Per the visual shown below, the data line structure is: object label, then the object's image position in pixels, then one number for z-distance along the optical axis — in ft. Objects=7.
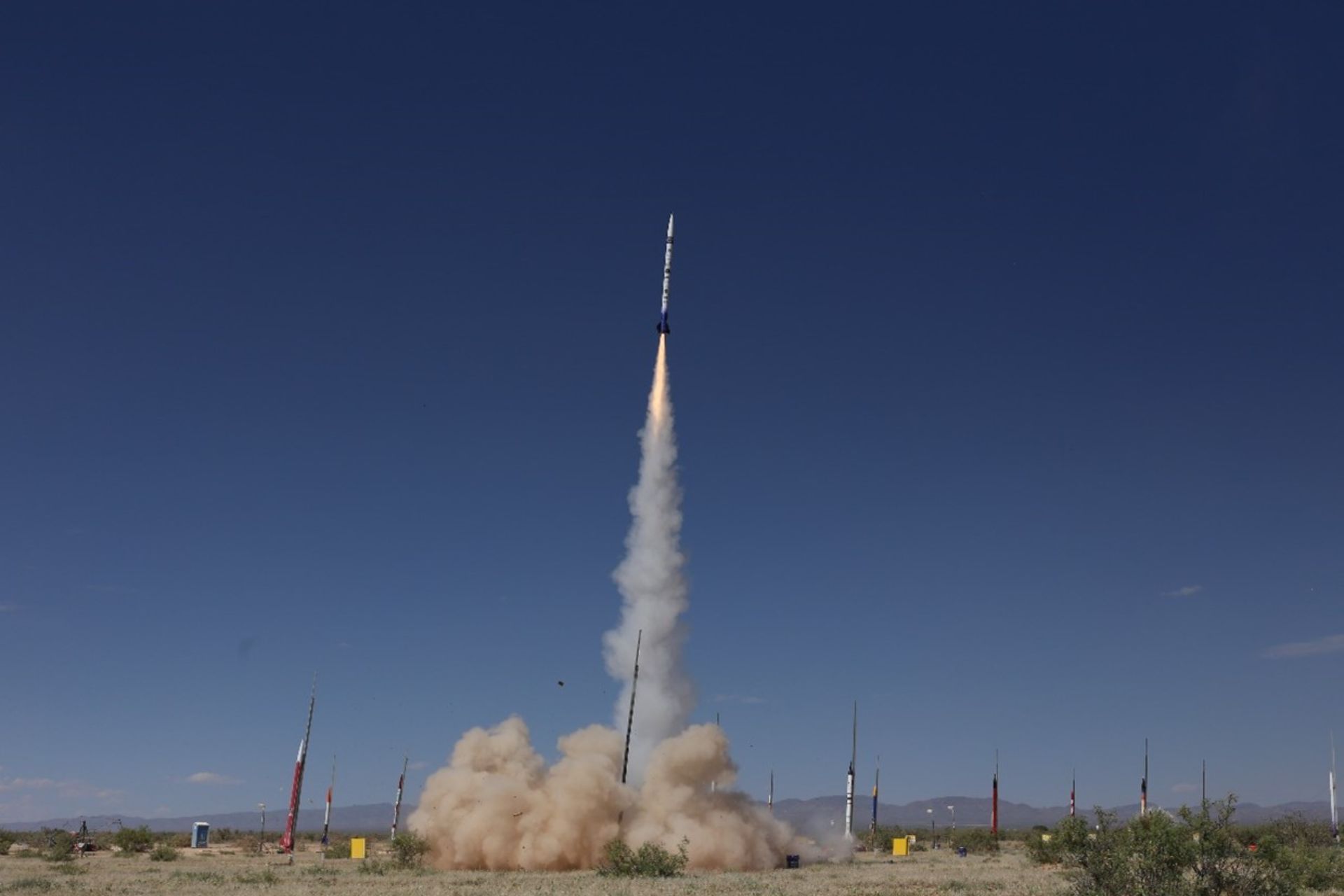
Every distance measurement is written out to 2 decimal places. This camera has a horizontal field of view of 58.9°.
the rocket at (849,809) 348.59
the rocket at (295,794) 247.50
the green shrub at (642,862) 197.47
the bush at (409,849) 234.38
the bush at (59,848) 265.13
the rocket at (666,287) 234.38
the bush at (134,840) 313.75
